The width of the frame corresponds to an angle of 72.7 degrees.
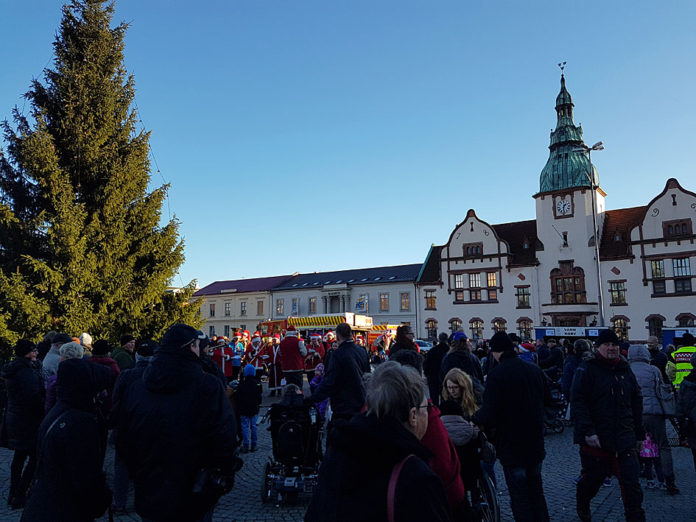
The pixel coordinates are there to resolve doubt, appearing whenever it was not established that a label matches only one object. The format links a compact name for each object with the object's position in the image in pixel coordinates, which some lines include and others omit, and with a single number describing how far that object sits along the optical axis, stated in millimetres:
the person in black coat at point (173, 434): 3234
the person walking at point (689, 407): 6209
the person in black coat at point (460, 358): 7713
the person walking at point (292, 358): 12156
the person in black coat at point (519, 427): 4828
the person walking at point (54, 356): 7074
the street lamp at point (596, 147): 25047
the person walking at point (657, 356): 12534
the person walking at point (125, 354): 8453
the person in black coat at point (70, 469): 3555
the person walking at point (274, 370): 16909
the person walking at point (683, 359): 9555
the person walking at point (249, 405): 9070
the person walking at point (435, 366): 9828
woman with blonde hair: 5102
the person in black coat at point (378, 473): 1755
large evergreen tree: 14328
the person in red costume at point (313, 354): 16130
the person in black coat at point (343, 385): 6199
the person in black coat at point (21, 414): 6184
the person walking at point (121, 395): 5578
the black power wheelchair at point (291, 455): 6211
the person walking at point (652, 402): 6895
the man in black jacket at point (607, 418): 5035
